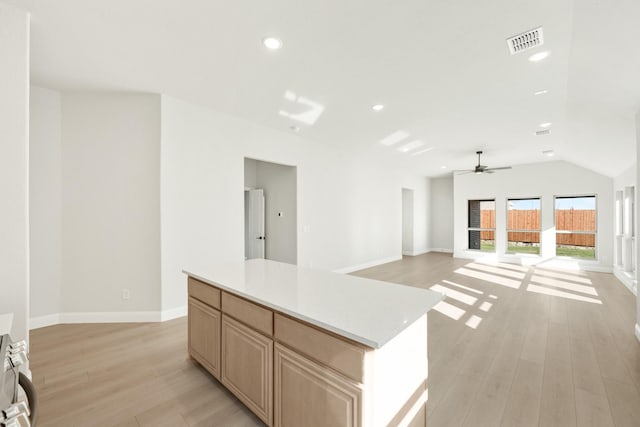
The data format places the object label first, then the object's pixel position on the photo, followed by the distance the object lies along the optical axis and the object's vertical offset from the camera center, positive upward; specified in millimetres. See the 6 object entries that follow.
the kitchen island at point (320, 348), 1280 -704
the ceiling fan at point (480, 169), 6566 +1018
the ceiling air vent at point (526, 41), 2327 +1449
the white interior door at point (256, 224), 5996 -199
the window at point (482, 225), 8766 -352
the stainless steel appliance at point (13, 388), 659 -478
